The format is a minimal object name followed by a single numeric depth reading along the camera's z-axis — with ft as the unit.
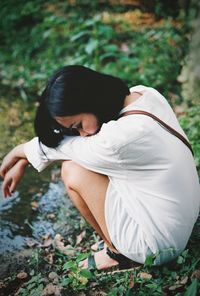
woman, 7.66
